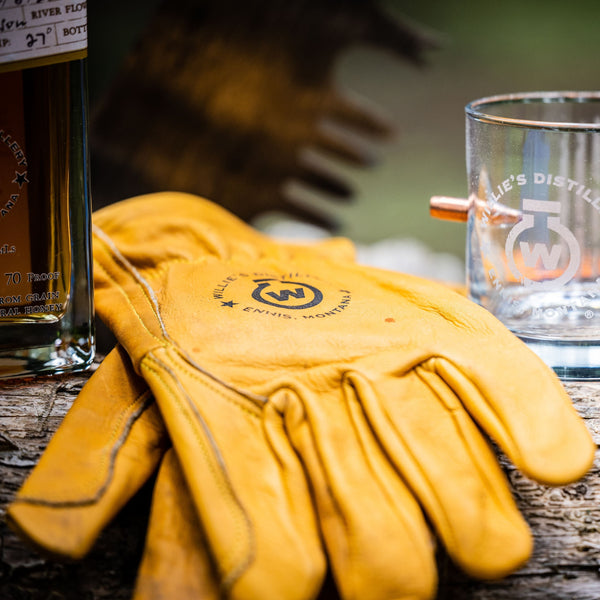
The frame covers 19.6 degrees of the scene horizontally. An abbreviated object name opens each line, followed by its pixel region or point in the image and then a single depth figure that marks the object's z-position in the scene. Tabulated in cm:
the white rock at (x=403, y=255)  157
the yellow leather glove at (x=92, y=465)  50
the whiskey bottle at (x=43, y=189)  56
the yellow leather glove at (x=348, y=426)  50
